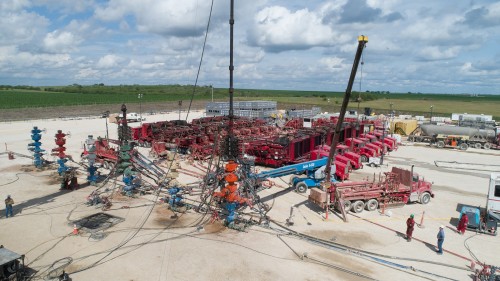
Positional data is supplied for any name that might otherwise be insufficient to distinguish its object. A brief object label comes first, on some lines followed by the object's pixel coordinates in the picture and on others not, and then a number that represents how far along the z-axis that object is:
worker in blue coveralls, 13.78
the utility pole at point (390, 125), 50.47
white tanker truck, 41.31
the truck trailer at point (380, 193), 18.25
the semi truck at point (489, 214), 16.41
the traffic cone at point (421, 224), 16.86
